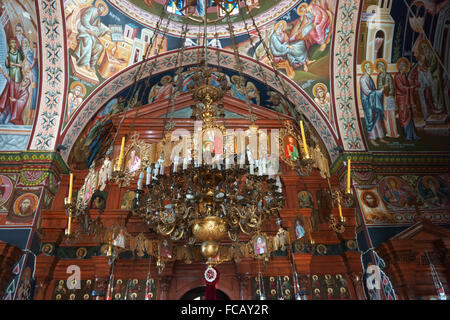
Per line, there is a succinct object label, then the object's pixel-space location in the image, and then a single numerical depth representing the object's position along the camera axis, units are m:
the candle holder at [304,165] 3.53
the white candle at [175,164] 4.07
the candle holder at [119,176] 3.56
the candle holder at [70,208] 3.64
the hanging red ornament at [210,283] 3.72
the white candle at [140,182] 4.23
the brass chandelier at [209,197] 4.04
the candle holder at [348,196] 3.80
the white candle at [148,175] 4.23
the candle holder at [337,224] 4.01
